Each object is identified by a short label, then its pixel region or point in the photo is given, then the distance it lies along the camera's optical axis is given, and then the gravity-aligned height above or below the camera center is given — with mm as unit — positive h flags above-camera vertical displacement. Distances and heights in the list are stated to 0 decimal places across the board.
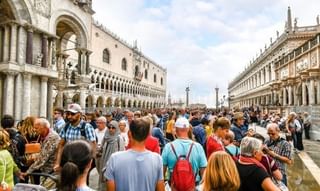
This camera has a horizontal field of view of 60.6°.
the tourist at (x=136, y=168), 2848 -651
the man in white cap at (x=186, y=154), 3602 -639
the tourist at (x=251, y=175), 2656 -681
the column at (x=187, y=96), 72719 +2483
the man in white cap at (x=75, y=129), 4525 -397
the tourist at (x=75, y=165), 1963 -448
